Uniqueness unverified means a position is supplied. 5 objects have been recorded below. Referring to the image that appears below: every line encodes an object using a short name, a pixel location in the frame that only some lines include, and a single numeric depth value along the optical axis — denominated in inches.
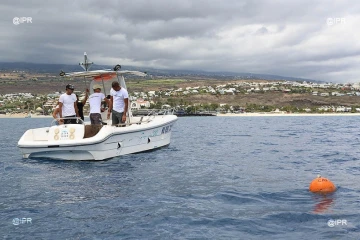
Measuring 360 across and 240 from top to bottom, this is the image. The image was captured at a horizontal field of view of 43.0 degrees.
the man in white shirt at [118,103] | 677.3
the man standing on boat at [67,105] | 669.9
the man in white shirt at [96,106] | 676.1
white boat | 606.9
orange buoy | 411.8
